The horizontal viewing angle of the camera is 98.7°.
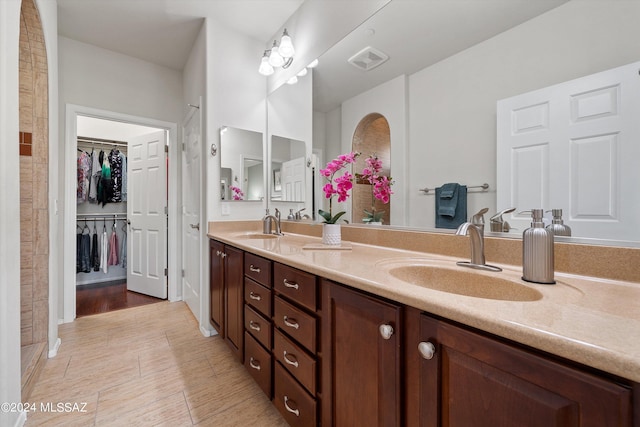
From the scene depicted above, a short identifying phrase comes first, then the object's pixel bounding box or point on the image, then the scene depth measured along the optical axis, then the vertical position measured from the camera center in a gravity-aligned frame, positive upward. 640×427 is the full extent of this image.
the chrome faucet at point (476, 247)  1.00 -0.13
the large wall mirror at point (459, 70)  0.88 +0.57
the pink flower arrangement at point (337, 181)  1.73 +0.21
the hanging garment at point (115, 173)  3.78 +0.55
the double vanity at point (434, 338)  0.44 -0.28
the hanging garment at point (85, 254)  3.57 -0.54
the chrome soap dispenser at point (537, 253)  0.79 -0.12
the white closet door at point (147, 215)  3.15 -0.03
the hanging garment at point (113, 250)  3.79 -0.52
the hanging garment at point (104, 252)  3.69 -0.53
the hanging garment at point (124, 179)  3.82 +0.47
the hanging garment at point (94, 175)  3.68 +0.50
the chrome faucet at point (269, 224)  2.31 -0.10
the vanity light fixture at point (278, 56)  2.19 +1.31
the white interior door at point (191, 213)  2.56 +0.00
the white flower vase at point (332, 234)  1.61 -0.13
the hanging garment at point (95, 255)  3.65 -0.57
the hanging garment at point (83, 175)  3.61 +0.50
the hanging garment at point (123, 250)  3.89 -0.53
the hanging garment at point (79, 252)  3.56 -0.52
